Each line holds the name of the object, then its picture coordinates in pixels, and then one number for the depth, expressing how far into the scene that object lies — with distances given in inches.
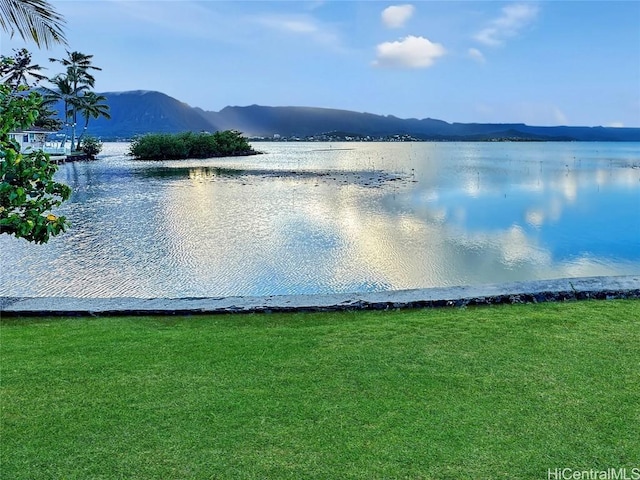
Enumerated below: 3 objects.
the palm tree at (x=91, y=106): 1872.5
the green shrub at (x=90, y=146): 2032.5
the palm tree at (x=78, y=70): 1851.6
